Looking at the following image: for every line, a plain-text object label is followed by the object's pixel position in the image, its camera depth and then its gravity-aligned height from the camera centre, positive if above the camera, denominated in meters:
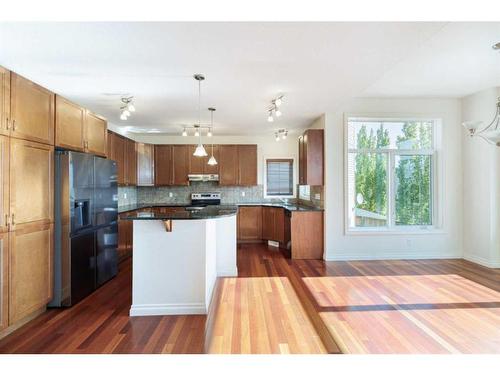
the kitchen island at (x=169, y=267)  2.63 -0.82
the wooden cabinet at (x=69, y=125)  2.83 +0.73
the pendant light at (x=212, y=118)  4.20 +1.27
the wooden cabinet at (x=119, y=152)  4.48 +0.64
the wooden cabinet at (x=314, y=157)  4.60 +0.53
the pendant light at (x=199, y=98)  2.84 +1.22
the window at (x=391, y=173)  4.64 +0.25
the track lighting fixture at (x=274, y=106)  3.48 +1.23
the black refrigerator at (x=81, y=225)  2.75 -0.45
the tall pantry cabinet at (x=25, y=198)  2.20 -0.09
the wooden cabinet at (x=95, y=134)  3.35 +0.73
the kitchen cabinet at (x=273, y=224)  5.30 -0.80
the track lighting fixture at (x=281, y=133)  5.74 +1.22
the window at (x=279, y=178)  6.49 +0.22
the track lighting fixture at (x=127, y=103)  3.40 +1.21
